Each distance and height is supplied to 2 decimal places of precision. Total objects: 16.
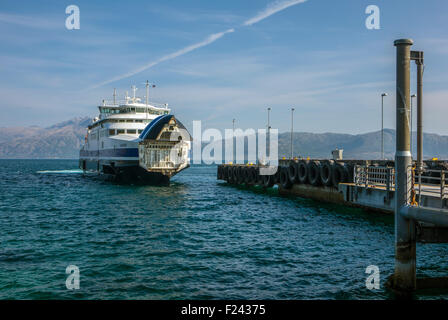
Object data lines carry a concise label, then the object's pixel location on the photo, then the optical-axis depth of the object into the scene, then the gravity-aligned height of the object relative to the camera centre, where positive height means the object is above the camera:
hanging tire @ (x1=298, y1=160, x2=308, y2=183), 37.82 -1.60
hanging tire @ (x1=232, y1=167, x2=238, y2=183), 60.84 -3.00
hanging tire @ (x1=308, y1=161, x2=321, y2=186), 35.03 -1.61
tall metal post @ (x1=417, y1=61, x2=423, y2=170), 15.15 +1.73
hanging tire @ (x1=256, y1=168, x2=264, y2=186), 50.92 -3.14
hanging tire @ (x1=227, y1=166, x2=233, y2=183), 63.21 -3.11
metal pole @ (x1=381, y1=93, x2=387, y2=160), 55.75 +6.46
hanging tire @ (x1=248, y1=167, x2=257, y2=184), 53.59 -2.81
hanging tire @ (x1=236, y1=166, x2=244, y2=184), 58.59 -3.05
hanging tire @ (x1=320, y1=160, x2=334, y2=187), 32.47 -1.48
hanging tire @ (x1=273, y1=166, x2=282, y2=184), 46.30 -2.50
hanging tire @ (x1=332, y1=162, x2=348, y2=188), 30.38 -1.46
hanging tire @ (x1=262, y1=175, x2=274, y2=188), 48.15 -3.23
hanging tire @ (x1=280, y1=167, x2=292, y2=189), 41.97 -2.61
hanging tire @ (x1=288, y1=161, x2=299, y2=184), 40.28 -1.79
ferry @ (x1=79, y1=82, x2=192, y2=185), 48.78 +1.32
